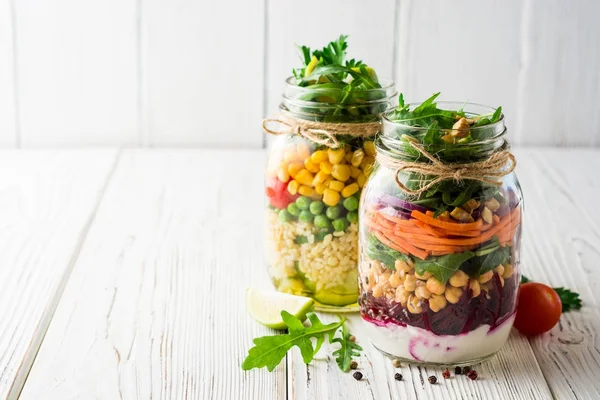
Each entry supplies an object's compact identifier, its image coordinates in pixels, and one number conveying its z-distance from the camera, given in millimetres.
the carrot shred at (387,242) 697
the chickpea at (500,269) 702
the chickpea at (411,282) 697
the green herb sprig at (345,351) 726
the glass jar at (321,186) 756
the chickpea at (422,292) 695
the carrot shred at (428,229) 684
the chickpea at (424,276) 692
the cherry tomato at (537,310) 761
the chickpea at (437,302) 695
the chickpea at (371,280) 722
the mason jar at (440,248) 685
